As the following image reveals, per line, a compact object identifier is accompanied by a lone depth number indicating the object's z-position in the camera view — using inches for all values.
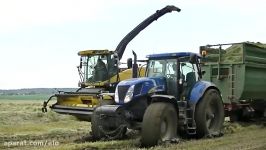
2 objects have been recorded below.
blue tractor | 424.9
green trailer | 588.1
